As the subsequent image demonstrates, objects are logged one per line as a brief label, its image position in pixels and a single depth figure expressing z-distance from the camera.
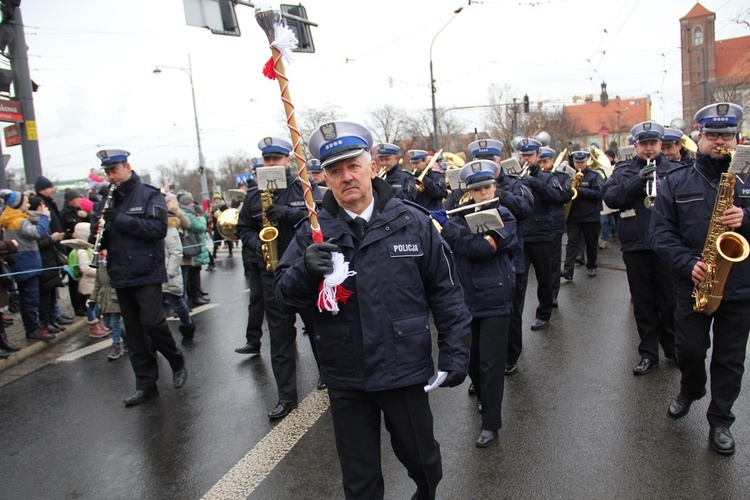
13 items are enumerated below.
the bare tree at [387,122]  57.50
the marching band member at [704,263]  3.85
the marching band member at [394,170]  8.63
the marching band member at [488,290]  4.26
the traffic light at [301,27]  9.14
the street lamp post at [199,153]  32.82
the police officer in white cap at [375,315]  2.76
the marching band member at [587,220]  10.33
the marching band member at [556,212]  8.31
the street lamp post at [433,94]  24.33
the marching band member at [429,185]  9.45
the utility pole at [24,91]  9.70
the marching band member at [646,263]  5.50
